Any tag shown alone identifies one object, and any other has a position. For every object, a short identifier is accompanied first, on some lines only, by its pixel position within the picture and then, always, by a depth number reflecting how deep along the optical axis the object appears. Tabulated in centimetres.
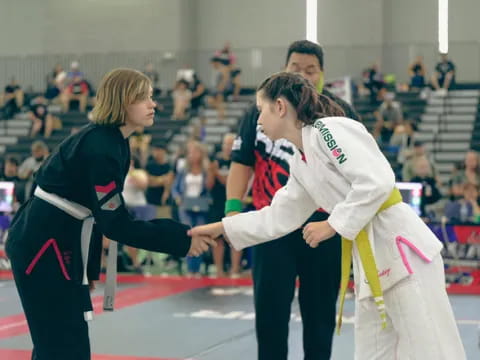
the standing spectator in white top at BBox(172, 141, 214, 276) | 1394
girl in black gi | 441
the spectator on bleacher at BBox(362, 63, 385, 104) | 2411
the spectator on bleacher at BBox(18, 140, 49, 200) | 1655
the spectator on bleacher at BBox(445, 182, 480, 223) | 1337
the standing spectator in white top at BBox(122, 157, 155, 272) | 1443
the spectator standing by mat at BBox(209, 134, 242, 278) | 1377
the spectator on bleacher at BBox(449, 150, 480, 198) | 1402
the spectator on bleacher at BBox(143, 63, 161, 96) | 2666
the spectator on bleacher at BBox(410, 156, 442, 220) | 1281
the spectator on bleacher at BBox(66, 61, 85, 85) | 2703
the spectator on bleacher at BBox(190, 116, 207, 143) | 1987
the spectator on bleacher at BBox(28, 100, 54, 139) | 2548
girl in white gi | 412
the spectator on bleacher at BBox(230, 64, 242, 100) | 2577
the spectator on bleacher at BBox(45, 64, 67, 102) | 2738
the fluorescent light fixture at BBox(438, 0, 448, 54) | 2781
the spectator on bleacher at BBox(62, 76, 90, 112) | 2700
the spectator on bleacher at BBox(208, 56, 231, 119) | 2536
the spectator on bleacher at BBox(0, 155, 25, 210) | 1550
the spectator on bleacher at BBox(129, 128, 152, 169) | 1947
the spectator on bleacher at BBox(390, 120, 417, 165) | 1900
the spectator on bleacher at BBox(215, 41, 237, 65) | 2561
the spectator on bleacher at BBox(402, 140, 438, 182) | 1425
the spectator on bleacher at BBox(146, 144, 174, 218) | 1579
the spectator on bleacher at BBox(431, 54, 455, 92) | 2430
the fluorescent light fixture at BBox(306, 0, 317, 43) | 2923
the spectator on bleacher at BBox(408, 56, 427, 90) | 2550
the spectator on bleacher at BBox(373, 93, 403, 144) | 2028
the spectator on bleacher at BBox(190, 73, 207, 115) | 2592
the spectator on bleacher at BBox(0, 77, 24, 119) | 2777
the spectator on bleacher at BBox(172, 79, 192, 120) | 2564
